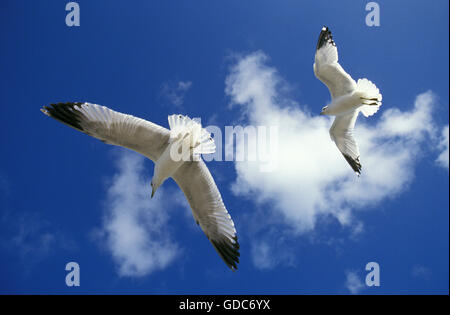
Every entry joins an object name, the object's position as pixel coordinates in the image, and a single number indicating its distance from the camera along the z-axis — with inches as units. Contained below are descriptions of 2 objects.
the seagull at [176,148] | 169.3
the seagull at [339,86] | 242.8
